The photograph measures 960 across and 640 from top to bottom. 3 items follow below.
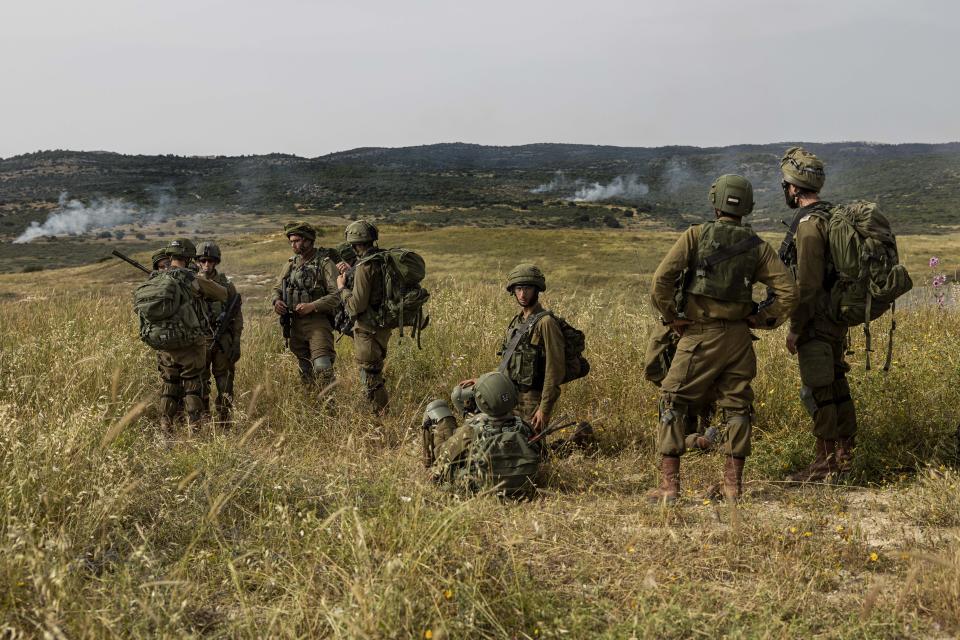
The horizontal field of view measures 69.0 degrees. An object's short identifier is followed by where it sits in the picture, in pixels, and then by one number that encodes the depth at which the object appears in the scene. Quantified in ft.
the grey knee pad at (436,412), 15.38
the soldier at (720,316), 12.95
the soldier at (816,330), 14.25
